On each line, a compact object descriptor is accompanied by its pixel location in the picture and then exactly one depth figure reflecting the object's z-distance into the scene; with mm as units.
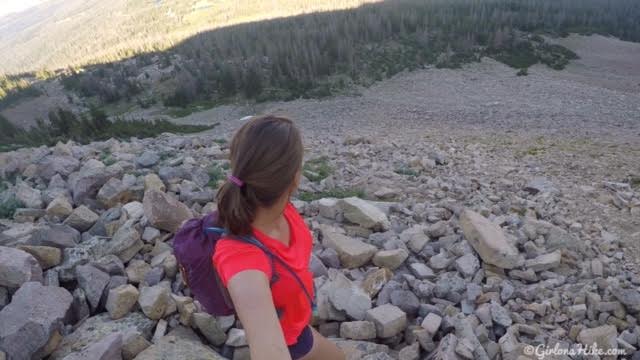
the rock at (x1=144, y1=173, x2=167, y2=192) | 5366
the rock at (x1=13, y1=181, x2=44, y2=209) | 5082
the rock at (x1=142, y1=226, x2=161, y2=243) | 4234
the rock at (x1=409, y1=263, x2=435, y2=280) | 4273
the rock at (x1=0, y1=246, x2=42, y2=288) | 3312
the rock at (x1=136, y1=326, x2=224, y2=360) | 2801
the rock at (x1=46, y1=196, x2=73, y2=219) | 4777
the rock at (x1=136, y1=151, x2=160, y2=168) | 6648
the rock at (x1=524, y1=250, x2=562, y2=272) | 4371
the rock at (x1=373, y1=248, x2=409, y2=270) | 4426
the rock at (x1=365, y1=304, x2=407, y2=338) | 3568
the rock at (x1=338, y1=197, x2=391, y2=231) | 5160
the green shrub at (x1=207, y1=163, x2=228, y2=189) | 6191
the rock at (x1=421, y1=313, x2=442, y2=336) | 3586
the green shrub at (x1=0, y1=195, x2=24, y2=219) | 5047
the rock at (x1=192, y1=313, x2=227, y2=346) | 3305
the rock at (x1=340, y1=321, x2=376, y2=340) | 3553
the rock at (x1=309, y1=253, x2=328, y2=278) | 4250
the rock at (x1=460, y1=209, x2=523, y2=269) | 4324
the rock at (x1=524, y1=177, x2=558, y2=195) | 6750
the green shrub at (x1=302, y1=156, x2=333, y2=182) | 7527
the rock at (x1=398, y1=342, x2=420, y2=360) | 3429
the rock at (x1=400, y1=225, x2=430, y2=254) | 4734
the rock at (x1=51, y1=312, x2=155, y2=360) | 3009
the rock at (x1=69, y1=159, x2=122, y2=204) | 5207
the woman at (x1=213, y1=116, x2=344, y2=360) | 1557
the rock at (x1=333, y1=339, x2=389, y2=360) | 3348
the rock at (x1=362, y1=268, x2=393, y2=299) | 4066
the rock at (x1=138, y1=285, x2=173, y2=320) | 3307
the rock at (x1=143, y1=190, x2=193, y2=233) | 4312
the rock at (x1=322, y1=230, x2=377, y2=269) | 4438
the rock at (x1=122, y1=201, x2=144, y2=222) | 4570
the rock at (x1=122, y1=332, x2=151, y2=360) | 2932
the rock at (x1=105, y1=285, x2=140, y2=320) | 3295
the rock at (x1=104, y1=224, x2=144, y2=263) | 3967
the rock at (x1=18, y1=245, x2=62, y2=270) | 3689
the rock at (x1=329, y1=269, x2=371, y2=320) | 3746
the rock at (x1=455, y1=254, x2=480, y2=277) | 4277
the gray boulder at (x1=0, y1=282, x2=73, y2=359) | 2830
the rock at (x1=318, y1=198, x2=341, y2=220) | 5445
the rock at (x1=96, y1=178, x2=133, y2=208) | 5051
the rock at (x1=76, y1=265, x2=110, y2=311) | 3408
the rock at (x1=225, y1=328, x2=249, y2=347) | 3271
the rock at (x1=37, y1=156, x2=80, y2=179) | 6327
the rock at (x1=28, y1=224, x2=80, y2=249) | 3905
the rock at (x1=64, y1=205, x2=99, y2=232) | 4480
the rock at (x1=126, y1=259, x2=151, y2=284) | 3730
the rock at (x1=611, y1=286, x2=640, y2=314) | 3793
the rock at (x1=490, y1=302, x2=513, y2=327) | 3652
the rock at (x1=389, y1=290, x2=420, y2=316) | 3852
